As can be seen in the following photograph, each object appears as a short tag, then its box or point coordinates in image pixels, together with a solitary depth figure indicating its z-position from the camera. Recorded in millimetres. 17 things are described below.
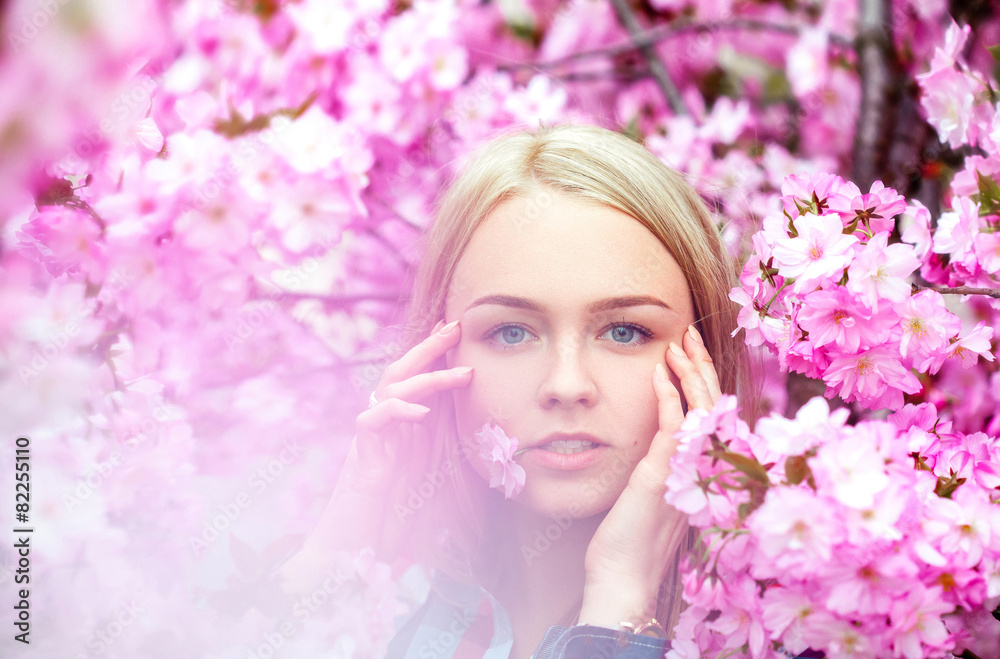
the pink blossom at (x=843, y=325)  935
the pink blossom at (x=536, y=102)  1260
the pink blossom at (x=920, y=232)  1010
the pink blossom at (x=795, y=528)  857
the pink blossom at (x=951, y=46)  1011
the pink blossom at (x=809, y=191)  955
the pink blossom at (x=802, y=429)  872
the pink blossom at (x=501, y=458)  971
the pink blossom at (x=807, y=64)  1567
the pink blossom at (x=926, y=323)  938
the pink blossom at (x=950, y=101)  1015
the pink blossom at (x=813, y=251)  929
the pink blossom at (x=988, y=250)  973
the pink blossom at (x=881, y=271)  926
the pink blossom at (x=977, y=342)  949
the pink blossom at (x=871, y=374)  944
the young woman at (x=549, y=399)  963
